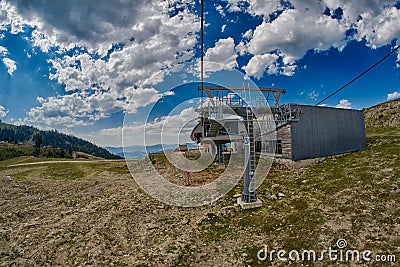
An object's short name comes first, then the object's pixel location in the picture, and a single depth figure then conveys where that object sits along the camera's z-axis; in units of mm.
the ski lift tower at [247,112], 14438
